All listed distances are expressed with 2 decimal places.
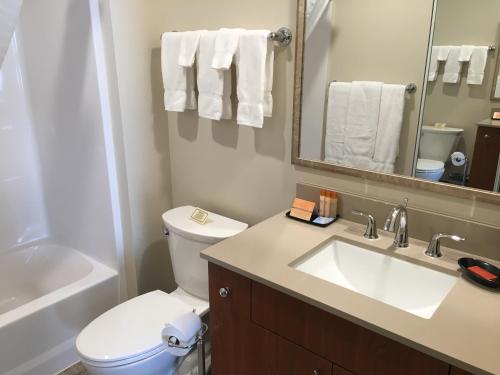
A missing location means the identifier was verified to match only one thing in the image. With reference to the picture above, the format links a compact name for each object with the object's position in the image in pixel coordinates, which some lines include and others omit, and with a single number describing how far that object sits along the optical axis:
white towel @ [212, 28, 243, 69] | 1.61
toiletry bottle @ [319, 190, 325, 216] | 1.59
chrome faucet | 1.34
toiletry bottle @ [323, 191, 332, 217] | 1.58
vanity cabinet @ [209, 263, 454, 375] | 1.00
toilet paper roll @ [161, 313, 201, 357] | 1.38
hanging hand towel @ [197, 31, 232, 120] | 1.70
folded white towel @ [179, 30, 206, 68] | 1.73
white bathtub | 1.82
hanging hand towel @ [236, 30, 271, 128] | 1.56
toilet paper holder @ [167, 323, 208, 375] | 1.40
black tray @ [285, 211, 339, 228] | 1.53
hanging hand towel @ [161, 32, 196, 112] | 1.81
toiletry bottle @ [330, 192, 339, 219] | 1.57
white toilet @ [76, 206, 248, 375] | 1.50
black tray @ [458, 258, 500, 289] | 1.13
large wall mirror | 1.24
